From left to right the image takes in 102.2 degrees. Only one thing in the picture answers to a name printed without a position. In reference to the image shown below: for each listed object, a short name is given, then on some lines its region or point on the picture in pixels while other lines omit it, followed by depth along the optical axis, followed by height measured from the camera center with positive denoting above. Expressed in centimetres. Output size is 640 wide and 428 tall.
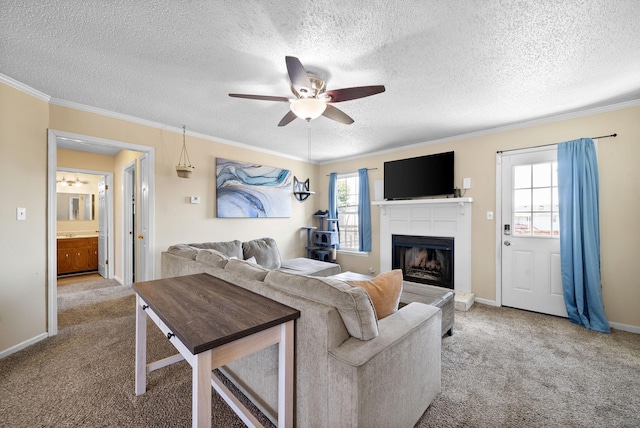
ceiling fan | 195 +96
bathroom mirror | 545 +19
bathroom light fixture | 552 +71
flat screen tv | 401 +61
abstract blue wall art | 414 +43
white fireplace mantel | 386 -16
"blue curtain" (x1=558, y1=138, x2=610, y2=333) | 286 -26
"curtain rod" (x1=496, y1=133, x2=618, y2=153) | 286 +87
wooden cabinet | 504 -81
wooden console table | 101 -50
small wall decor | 529 +60
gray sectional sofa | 115 -72
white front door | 322 -25
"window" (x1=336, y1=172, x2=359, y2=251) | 541 +10
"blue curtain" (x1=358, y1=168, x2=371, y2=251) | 498 +2
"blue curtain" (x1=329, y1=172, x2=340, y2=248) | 548 +37
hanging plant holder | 345 +73
